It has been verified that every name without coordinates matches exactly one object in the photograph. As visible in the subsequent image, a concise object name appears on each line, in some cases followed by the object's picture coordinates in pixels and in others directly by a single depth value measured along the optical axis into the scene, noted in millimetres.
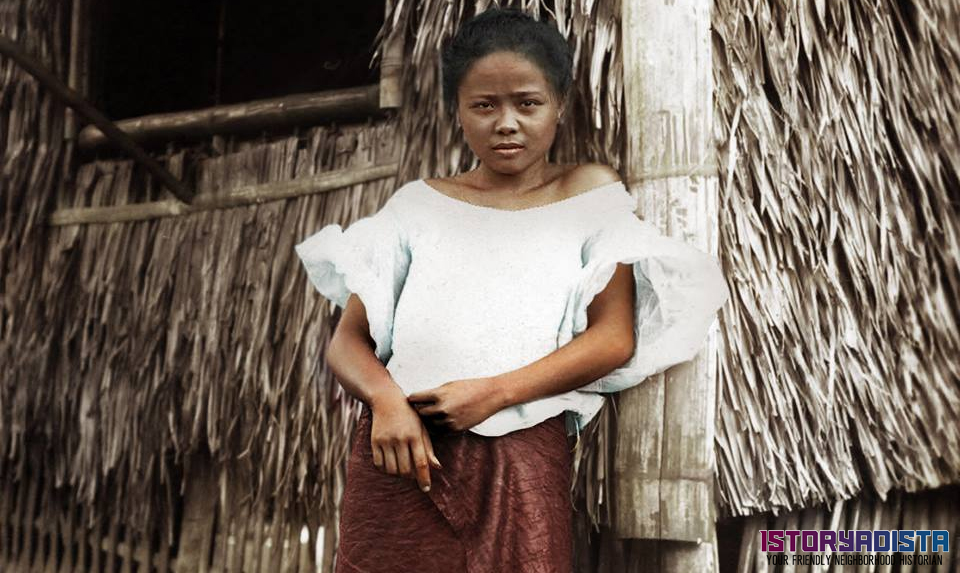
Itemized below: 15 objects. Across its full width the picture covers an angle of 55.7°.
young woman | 1509
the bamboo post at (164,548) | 2854
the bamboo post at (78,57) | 3100
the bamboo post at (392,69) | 2301
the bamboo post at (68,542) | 3070
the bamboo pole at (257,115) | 2578
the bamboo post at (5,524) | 3195
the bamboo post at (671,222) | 1723
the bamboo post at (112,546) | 2975
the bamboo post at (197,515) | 2744
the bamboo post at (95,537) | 2988
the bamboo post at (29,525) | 3143
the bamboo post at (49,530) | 3089
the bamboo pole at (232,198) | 2525
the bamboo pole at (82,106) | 2637
